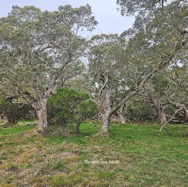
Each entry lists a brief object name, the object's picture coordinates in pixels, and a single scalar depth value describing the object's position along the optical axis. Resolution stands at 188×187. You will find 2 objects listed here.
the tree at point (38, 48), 16.76
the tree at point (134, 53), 10.84
